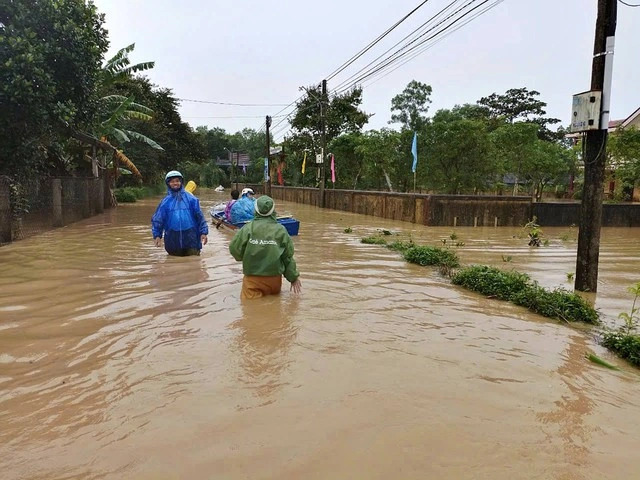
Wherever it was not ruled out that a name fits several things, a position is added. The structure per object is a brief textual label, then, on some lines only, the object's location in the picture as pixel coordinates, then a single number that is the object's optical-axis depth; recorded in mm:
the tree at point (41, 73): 10812
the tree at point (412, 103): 36031
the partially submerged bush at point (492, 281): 7301
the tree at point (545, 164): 31031
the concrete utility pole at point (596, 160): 7117
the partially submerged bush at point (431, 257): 9852
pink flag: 30644
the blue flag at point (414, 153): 23359
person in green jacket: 5891
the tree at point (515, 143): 29438
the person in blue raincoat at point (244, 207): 11908
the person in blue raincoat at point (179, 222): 7695
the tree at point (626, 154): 22188
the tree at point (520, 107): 51531
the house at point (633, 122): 32644
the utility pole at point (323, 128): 30278
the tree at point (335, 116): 37969
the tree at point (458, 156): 25453
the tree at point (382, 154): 30766
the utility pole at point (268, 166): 46006
